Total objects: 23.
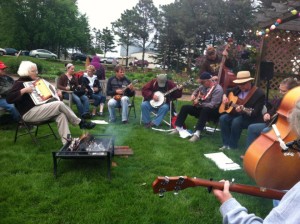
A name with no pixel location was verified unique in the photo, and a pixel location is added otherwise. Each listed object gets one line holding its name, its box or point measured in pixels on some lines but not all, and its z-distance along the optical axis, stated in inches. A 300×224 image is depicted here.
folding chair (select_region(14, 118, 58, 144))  194.9
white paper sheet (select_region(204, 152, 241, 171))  173.5
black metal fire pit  146.7
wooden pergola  318.0
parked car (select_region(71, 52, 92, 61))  1542.8
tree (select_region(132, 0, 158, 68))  1461.6
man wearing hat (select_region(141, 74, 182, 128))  272.9
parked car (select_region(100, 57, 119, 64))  1591.8
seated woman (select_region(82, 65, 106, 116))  313.6
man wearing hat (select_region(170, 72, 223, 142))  237.8
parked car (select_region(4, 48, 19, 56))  1384.1
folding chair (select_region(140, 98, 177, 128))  281.8
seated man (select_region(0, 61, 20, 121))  231.1
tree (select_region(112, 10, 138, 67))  1486.2
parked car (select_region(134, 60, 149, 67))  1430.4
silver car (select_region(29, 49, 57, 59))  1400.1
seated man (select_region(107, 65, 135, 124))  285.1
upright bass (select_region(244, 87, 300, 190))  117.4
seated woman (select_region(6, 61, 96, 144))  191.4
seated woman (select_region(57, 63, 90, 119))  292.4
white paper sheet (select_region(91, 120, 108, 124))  281.9
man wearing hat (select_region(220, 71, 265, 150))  202.2
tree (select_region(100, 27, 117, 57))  2025.1
